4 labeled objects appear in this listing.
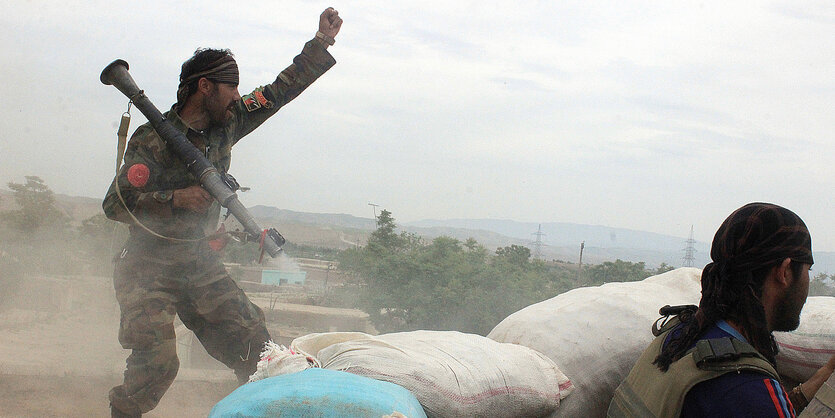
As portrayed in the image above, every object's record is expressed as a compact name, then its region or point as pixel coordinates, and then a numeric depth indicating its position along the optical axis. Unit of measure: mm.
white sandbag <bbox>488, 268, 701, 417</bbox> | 2453
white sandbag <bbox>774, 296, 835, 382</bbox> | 2516
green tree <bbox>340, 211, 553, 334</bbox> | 9438
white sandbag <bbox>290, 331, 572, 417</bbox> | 1941
